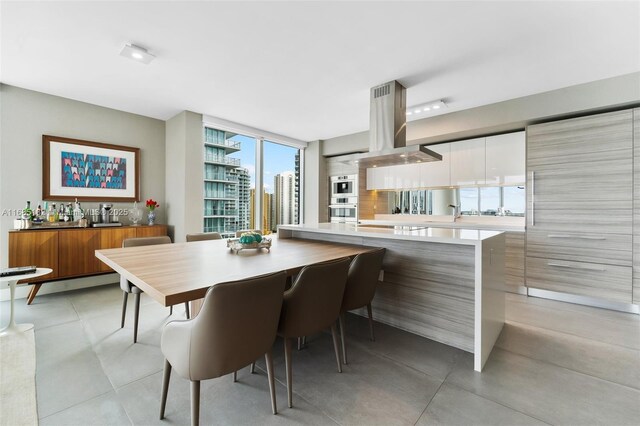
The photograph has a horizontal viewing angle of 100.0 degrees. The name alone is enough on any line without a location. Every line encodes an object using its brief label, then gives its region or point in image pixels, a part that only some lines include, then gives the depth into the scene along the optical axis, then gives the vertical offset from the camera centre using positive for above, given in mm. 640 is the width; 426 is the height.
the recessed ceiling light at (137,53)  2391 +1457
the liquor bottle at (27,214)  3269 -27
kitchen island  1966 -617
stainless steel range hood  3051 +988
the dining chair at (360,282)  1983 -538
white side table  2365 -974
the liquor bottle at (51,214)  3541 -37
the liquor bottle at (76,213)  3738 -18
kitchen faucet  4571 +20
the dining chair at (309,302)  1525 -537
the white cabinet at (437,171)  4430 +692
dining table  1258 -345
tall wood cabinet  2941 +57
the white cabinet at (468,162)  4094 +768
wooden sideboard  3148 -463
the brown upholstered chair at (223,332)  1152 -550
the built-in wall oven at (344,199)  5477 +259
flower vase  4266 -103
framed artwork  3625 +601
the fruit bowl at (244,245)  2321 -298
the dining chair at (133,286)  2246 -630
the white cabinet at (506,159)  3740 +749
